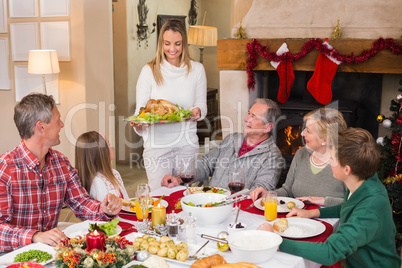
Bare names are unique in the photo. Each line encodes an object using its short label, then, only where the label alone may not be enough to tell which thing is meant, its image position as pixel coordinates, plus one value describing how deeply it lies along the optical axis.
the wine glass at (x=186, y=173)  2.37
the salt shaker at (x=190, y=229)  1.79
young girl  2.38
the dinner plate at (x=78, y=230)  1.84
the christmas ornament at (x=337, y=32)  3.60
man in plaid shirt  1.94
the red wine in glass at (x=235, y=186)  2.21
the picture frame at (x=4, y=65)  4.96
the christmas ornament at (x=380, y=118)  3.33
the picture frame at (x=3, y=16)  4.89
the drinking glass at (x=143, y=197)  1.97
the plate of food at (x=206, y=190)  2.33
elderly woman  2.47
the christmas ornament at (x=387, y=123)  3.17
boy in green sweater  1.68
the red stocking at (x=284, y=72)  3.76
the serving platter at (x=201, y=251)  1.64
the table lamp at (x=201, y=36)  6.69
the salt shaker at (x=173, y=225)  1.85
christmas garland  3.46
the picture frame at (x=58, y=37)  4.71
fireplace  3.90
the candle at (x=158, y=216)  1.93
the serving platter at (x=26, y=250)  1.60
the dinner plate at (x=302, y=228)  1.88
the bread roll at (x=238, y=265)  1.50
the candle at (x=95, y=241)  1.56
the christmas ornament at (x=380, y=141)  3.31
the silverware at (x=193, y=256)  1.64
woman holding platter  3.07
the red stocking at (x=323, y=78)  3.63
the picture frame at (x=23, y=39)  4.81
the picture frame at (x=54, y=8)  4.66
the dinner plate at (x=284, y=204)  2.18
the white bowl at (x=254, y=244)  1.60
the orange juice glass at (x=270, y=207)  2.04
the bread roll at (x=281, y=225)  1.88
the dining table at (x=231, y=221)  1.65
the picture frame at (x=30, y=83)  4.80
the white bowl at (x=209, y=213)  1.96
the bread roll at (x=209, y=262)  1.54
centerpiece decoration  1.48
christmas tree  3.13
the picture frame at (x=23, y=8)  4.75
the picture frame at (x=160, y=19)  6.27
